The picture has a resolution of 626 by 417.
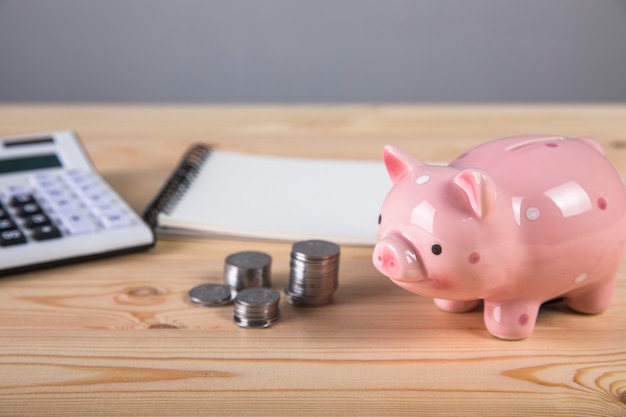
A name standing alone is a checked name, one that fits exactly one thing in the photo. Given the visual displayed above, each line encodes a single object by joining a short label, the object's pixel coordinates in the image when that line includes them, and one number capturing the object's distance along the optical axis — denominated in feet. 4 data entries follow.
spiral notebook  2.77
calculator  2.52
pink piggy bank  1.93
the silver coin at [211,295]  2.31
